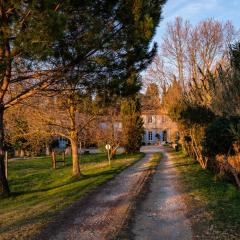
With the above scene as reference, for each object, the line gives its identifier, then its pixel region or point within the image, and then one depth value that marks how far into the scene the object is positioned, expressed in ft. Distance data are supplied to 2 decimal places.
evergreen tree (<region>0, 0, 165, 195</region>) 21.30
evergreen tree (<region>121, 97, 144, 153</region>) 89.23
